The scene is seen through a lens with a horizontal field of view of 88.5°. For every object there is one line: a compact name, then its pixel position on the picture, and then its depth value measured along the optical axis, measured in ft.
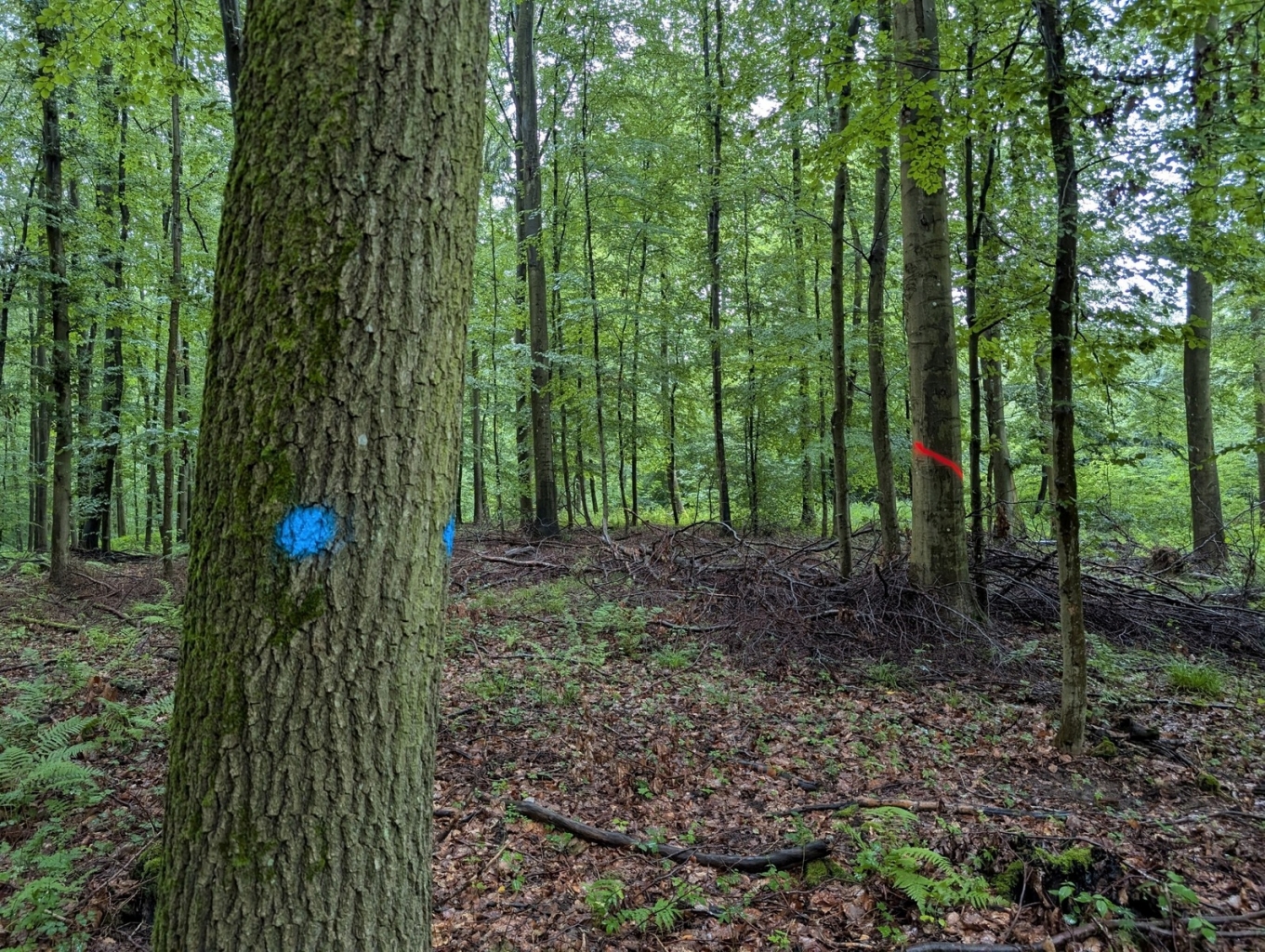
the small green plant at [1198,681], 16.31
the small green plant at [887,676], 17.71
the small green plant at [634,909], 9.05
